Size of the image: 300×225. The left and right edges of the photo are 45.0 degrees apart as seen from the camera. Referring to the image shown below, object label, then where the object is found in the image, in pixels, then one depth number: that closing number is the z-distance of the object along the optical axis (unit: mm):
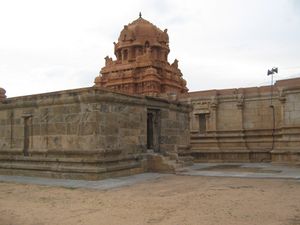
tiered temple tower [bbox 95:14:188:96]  29766
